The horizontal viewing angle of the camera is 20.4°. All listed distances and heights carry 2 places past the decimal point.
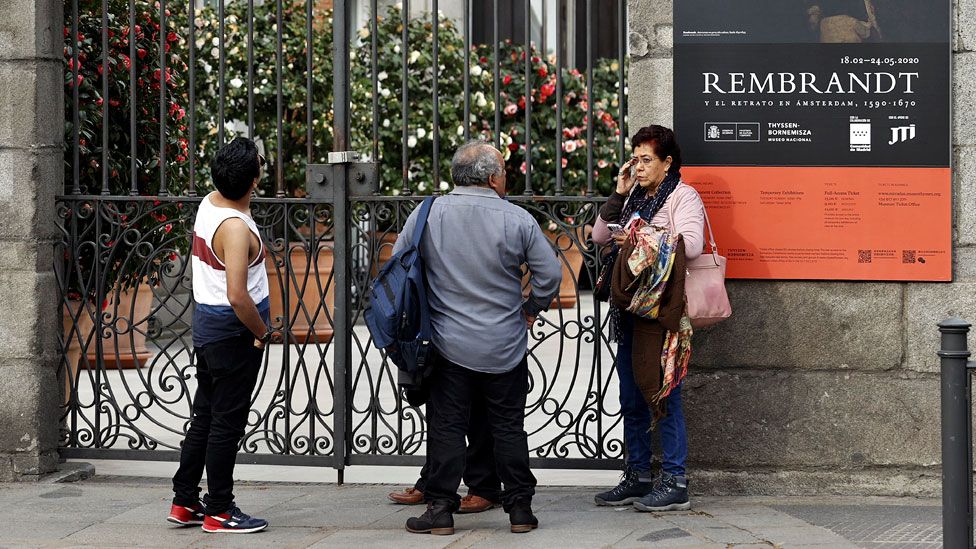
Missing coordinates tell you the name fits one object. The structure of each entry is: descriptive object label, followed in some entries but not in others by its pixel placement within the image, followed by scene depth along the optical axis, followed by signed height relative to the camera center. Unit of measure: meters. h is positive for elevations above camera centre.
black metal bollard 8.87 -0.75
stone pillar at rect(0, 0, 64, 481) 13.37 -0.02
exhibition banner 12.45 +0.36
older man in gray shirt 11.03 -0.41
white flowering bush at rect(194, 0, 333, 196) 24.95 +1.24
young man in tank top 10.82 -0.42
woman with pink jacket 11.84 -0.11
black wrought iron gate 13.23 +0.03
